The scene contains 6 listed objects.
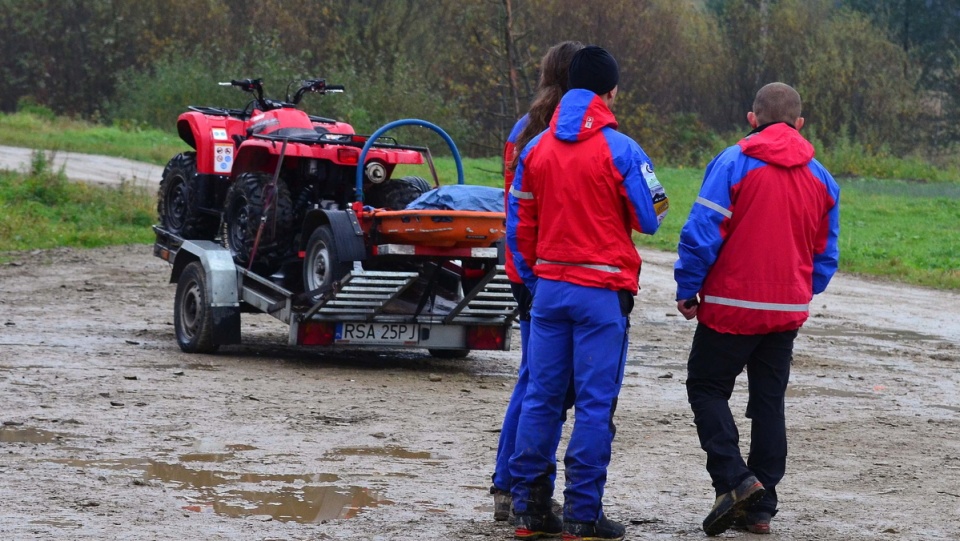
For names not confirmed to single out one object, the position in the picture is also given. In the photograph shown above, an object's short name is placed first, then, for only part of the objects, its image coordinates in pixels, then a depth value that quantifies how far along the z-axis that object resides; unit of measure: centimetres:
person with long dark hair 1130
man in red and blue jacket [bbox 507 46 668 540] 1043
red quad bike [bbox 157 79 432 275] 2058
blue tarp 1856
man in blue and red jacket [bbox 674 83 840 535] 1098
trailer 1886
